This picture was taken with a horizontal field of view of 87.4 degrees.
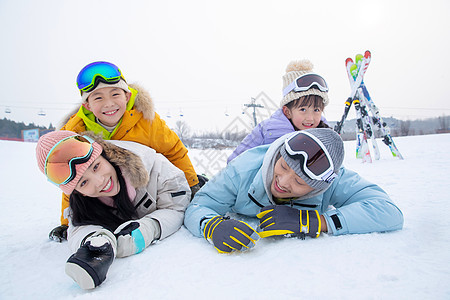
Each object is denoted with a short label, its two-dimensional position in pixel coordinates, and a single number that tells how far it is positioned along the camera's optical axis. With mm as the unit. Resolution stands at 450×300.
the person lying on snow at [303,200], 1230
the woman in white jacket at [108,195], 1080
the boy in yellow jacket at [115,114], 1808
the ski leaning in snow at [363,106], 5105
